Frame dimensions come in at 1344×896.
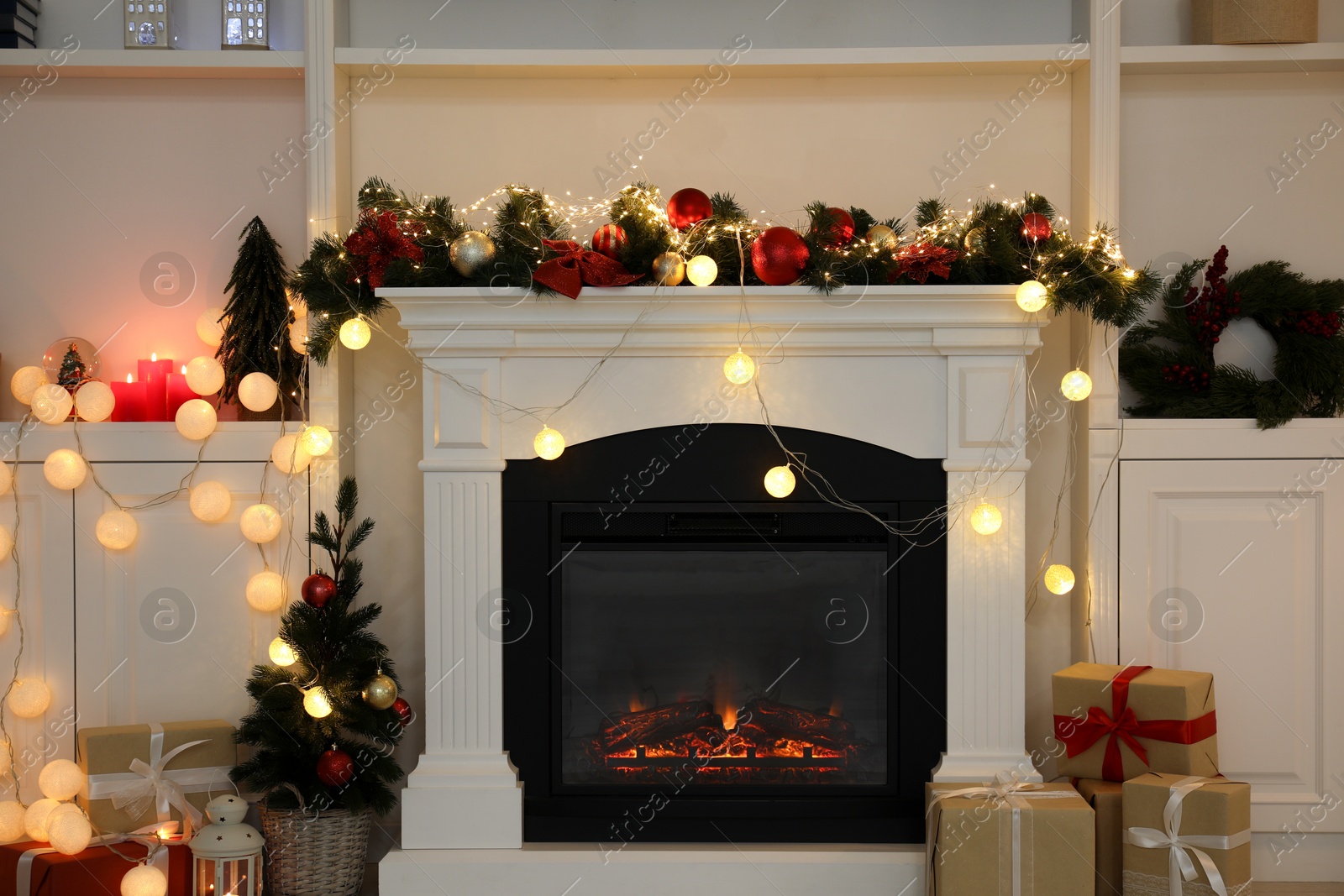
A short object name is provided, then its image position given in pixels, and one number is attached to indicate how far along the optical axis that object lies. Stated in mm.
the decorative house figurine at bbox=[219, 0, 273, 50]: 2631
